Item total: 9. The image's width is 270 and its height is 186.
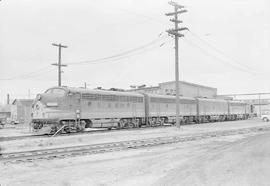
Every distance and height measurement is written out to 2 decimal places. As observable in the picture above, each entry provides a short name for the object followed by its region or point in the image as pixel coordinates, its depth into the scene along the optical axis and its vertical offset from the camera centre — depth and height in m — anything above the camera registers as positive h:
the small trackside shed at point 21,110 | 65.07 +1.38
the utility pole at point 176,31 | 34.88 +8.01
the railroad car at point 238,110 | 60.23 +1.14
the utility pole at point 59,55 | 46.47 +7.73
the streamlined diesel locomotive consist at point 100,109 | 25.84 +0.65
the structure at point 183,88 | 79.94 +6.22
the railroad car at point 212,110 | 49.00 +0.99
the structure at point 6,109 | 82.57 +2.02
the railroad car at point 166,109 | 37.03 +0.90
